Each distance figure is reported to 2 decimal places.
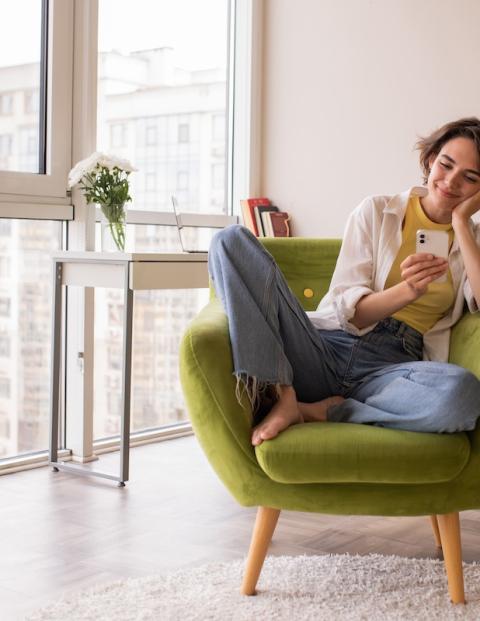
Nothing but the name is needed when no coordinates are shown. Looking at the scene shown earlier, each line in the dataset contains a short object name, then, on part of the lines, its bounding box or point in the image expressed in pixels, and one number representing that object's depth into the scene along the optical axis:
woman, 1.88
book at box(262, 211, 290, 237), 3.85
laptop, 3.46
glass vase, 3.06
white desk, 2.89
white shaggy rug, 1.83
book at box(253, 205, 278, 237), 3.87
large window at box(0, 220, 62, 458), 3.10
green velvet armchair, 1.80
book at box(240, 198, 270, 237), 3.88
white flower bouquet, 3.01
